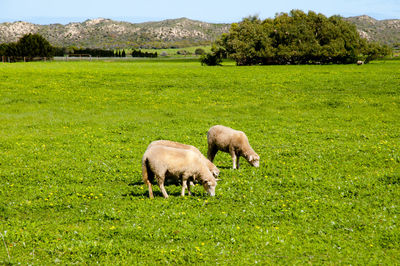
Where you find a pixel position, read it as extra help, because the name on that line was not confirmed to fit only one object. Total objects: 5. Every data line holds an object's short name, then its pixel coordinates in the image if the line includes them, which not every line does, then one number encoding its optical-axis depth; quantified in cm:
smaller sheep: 1570
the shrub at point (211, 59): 8562
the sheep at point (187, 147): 1312
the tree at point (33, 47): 11169
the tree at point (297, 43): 8031
